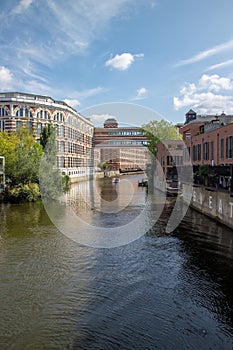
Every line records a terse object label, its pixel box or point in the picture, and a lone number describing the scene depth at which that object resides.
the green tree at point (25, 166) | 43.28
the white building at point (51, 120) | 67.12
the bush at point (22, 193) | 42.31
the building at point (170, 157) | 62.56
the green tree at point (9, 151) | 44.29
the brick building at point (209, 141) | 33.28
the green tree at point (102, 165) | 126.43
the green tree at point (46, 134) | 58.03
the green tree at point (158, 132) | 77.88
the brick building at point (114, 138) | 115.12
